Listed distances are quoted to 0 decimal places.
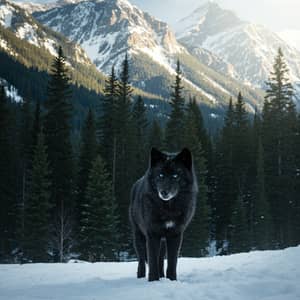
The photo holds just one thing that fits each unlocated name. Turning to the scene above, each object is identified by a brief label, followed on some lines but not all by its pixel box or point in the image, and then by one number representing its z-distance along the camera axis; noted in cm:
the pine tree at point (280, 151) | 3384
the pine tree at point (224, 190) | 3647
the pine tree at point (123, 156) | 3200
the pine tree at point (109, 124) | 3250
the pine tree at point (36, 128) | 3143
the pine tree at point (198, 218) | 2970
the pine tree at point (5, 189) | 3072
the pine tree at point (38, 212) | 2642
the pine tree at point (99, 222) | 2622
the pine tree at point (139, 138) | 3344
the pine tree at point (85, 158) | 3067
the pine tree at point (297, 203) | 3275
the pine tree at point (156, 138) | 3622
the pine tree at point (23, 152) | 2886
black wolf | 618
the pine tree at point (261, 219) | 3194
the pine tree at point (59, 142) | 2931
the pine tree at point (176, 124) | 3253
